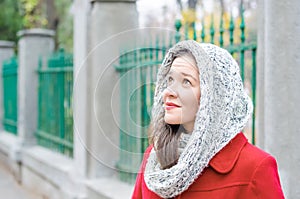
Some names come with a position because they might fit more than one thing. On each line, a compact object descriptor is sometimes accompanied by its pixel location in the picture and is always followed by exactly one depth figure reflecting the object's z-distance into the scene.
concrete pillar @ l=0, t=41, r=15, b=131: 11.45
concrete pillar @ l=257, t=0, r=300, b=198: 3.16
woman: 1.84
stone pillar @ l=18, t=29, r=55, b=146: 8.55
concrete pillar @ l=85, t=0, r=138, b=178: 5.43
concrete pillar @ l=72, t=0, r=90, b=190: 5.71
